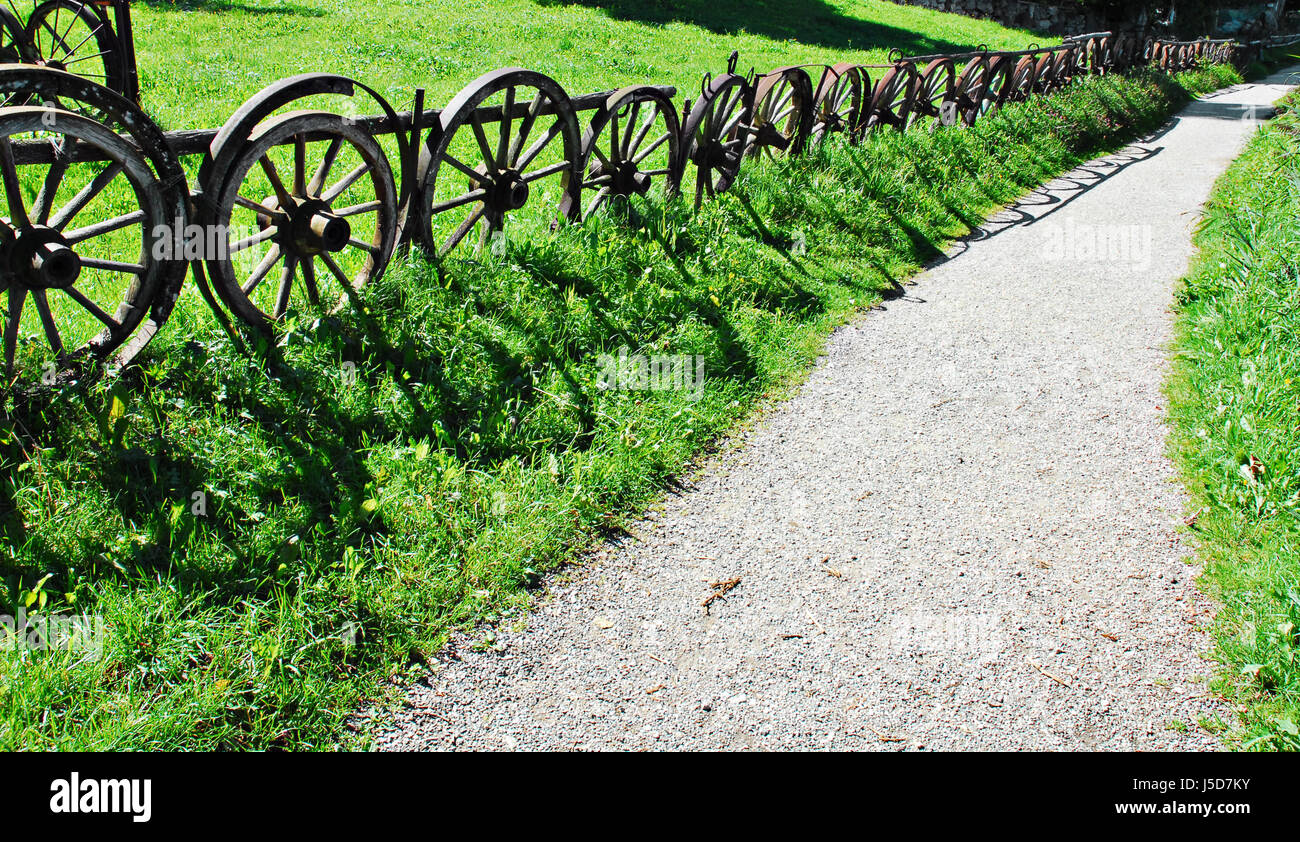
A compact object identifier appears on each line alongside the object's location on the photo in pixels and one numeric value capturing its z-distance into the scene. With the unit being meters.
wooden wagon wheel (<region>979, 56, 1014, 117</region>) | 12.10
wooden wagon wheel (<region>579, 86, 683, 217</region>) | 6.31
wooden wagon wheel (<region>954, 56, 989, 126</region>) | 11.35
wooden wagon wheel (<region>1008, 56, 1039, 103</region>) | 12.93
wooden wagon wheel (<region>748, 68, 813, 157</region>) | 8.29
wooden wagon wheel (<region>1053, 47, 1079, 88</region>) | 14.73
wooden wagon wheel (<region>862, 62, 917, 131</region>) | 9.89
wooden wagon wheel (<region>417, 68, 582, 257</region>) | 5.04
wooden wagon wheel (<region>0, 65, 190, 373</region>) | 3.34
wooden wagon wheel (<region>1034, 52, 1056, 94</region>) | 13.83
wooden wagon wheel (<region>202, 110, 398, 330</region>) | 4.03
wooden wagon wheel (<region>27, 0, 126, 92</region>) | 7.27
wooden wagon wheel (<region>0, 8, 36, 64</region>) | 7.22
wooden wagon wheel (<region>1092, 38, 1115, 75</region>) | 17.20
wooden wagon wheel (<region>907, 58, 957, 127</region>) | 10.64
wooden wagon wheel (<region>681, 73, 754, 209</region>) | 7.25
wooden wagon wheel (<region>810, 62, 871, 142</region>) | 9.23
